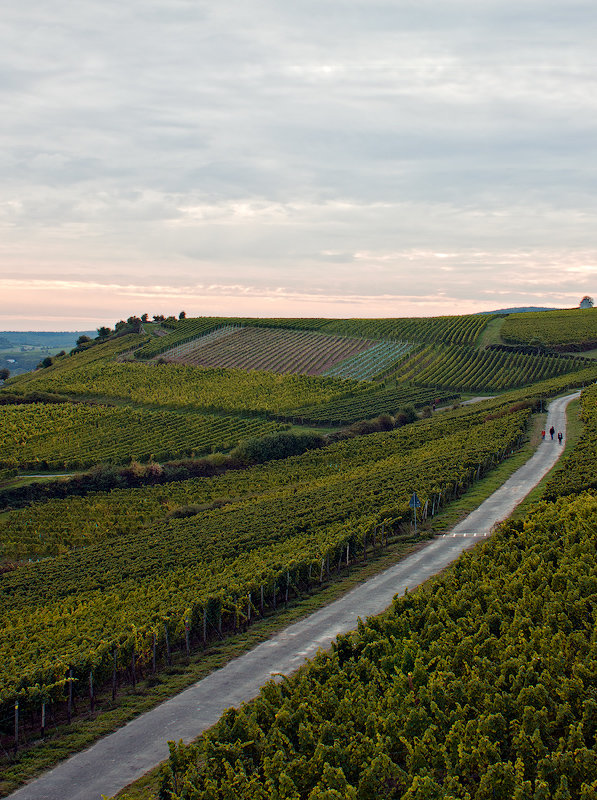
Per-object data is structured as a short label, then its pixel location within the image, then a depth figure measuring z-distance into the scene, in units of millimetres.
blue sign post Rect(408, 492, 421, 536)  33938
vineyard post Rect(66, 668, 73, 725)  21219
